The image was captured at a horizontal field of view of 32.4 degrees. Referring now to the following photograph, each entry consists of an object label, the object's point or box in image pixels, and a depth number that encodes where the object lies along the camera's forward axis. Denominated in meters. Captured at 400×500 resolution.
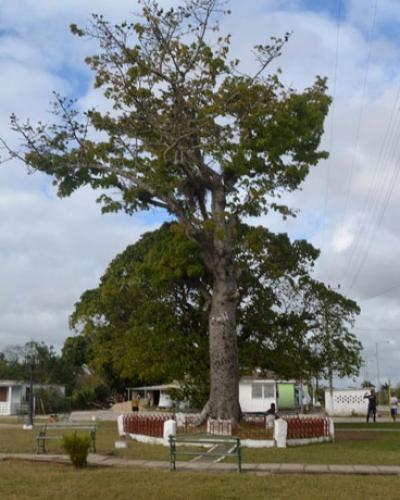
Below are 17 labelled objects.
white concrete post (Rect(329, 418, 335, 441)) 20.01
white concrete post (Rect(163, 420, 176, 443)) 17.94
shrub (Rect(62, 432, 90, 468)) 13.12
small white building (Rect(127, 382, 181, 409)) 51.88
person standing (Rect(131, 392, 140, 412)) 36.62
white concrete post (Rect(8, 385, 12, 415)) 49.16
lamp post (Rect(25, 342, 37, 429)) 27.11
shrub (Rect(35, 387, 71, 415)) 45.50
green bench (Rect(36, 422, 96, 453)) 16.28
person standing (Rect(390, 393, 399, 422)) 34.66
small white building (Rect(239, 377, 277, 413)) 46.59
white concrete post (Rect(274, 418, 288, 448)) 17.53
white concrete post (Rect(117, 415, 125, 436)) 21.19
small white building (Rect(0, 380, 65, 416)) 49.22
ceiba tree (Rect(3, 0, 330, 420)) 20.59
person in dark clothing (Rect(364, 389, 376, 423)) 32.38
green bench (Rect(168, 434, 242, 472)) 12.89
